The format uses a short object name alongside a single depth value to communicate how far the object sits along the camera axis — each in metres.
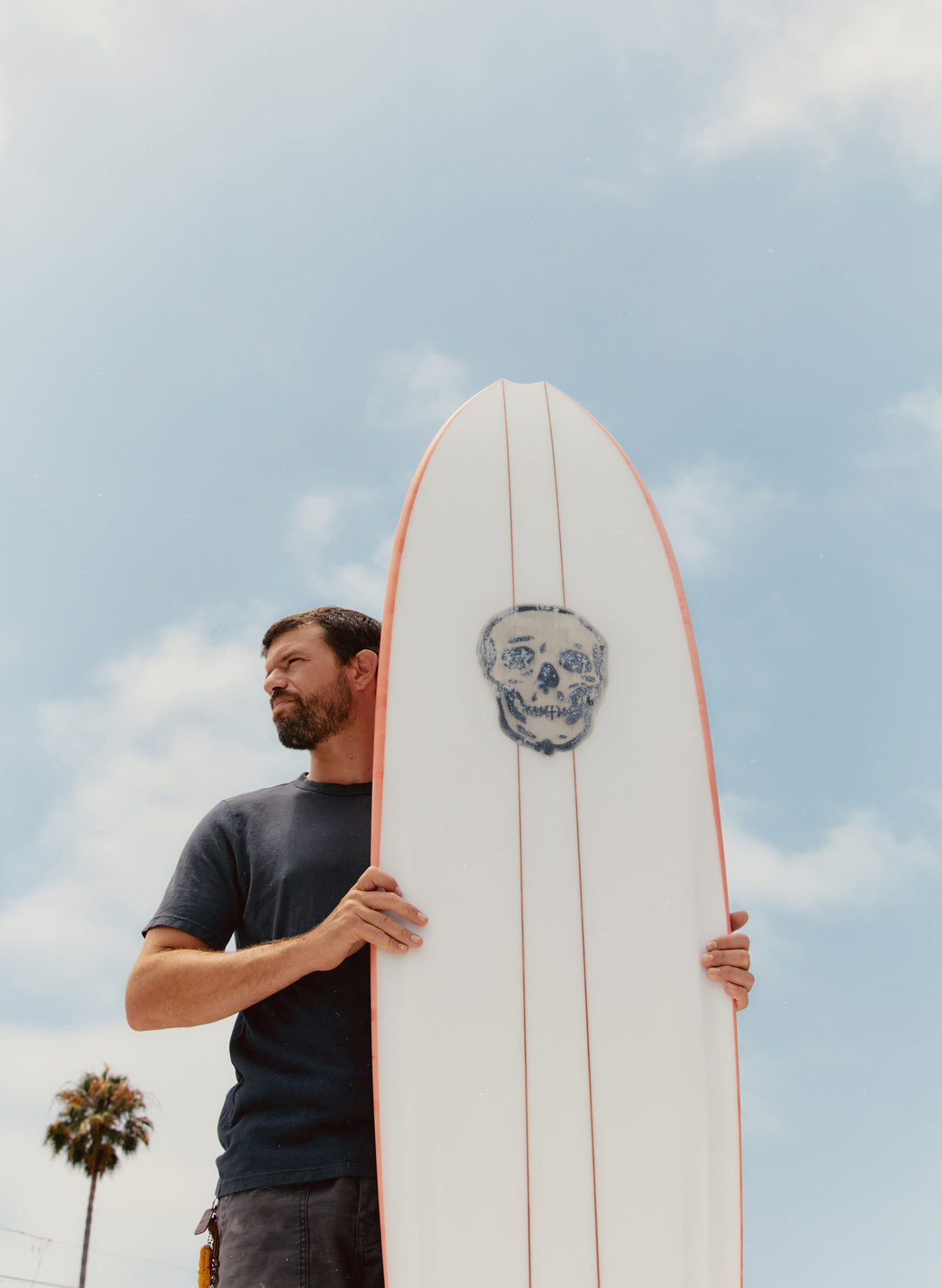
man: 1.75
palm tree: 20.05
